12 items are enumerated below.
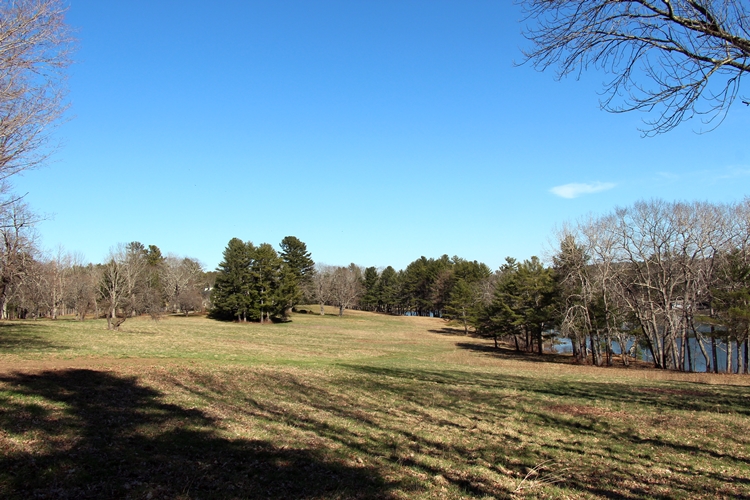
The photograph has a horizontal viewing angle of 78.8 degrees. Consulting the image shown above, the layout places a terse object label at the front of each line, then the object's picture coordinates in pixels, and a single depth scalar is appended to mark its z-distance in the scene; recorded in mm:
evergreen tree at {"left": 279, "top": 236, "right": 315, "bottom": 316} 90562
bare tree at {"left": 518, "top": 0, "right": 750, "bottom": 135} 5500
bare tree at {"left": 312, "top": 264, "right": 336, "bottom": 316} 95625
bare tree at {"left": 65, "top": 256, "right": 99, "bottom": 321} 64688
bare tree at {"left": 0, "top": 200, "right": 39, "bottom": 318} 26659
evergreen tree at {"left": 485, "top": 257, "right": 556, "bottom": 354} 41844
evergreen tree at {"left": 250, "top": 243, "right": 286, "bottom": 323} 69125
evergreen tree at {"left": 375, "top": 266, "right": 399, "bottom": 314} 114938
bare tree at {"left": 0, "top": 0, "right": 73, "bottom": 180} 10117
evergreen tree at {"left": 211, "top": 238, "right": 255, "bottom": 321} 68750
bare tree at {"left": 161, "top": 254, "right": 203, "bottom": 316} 77750
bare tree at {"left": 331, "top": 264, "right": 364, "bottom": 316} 91812
